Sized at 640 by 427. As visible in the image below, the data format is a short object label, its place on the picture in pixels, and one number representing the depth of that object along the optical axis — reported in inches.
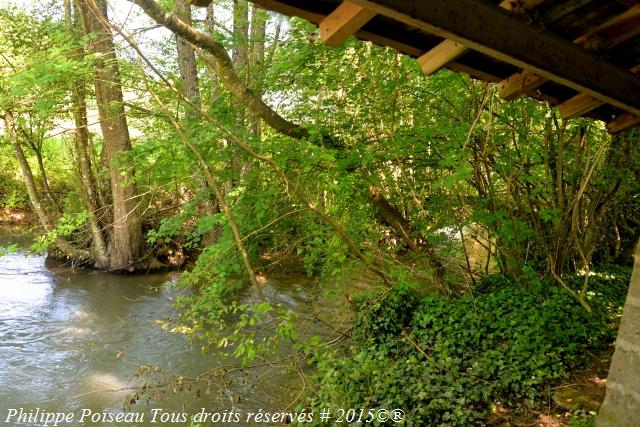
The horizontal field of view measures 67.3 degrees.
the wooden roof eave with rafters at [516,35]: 84.3
